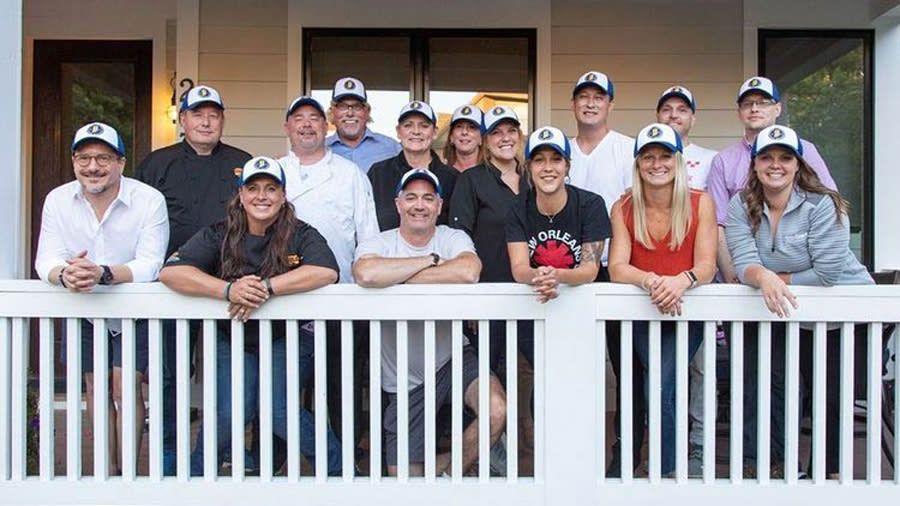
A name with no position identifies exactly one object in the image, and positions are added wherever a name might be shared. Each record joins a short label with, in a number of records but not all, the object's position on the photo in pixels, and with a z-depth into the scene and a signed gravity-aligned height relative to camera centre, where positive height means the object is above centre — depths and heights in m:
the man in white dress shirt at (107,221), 3.08 +0.11
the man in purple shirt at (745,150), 3.57 +0.45
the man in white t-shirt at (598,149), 3.69 +0.47
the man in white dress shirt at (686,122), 3.78 +0.59
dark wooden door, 5.64 +1.03
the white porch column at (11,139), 3.11 +0.42
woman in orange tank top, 2.98 +0.10
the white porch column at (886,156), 5.30 +0.63
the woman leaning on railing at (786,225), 2.88 +0.11
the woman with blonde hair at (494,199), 3.39 +0.22
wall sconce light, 5.53 +0.93
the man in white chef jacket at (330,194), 3.60 +0.25
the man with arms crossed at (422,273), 2.98 -0.06
